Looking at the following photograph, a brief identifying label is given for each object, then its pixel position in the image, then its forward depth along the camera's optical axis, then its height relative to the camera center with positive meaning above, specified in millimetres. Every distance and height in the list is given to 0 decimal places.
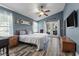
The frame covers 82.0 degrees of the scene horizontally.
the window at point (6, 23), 1202 +172
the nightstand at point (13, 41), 1233 -317
